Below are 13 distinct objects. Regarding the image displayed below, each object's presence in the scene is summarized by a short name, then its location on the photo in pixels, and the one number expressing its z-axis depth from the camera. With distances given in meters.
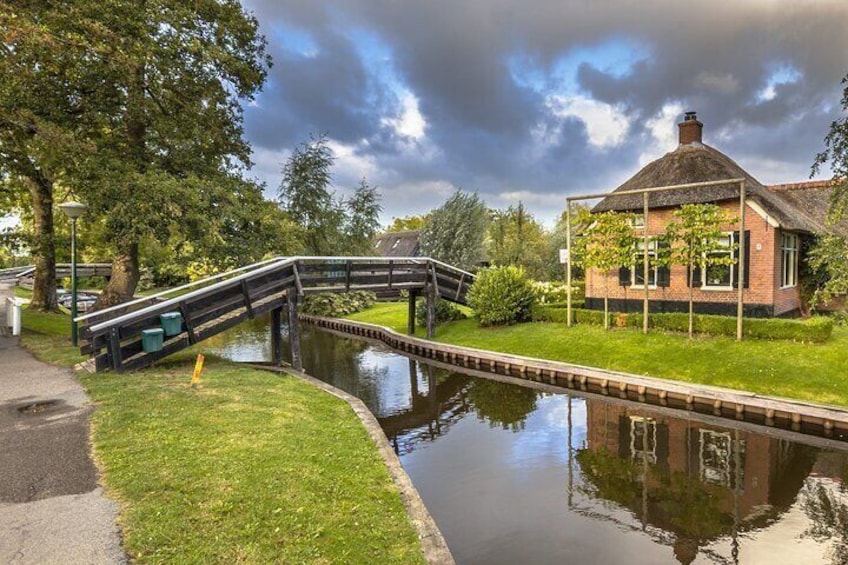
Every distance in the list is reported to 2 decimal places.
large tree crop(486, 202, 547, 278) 35.41
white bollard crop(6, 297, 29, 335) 14.66
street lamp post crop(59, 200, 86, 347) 12.34
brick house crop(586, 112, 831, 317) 16.02
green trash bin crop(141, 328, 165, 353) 10.73
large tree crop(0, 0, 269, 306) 11.95
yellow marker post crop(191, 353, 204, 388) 9.59
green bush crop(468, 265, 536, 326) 18.36
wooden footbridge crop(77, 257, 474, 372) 10.44
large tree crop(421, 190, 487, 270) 34.53
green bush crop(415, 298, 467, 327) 21.42
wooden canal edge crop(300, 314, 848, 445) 9.63
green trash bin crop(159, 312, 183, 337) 11.08
